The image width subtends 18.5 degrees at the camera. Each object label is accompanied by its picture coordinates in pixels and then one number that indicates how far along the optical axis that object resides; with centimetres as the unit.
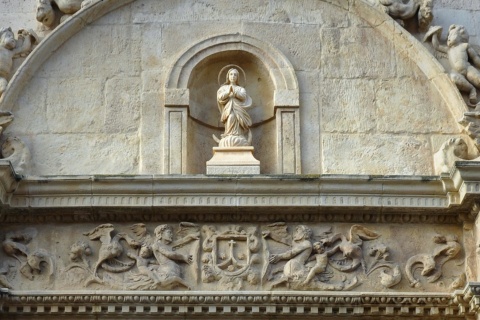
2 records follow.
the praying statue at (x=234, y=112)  1409
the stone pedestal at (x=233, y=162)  1385
